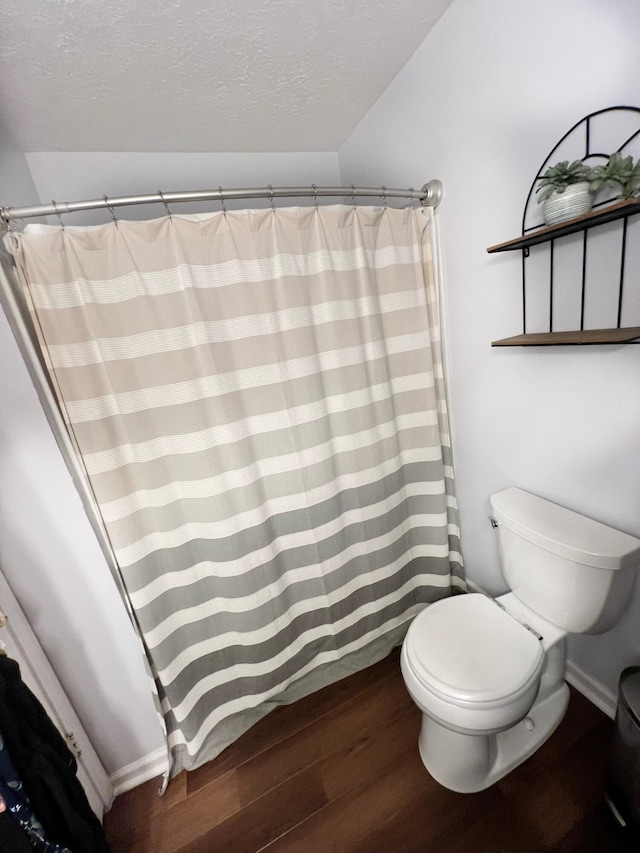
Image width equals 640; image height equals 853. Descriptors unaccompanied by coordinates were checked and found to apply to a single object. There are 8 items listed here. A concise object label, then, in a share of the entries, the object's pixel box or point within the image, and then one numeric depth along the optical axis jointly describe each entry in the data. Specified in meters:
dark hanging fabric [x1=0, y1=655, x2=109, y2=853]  0.72
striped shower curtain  1.00
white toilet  0.97
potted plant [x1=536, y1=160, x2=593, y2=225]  0.82
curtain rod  0.90
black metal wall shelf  0.77
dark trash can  0.90
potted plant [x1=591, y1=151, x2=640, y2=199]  0.75
